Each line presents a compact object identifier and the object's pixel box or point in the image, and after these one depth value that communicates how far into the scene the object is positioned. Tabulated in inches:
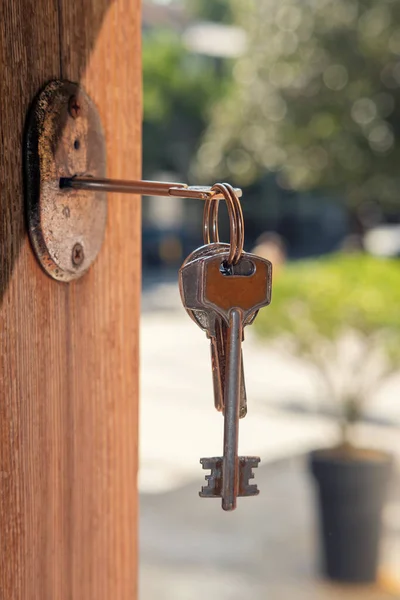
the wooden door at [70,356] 23.5
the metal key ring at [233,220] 22.1
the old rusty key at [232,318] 22.2
